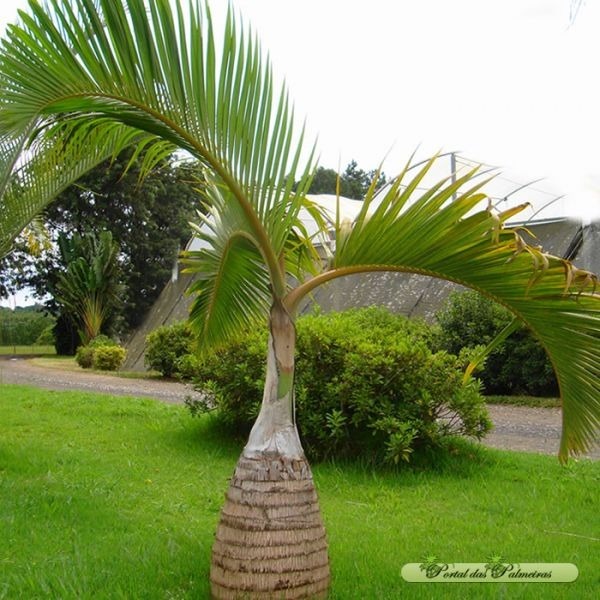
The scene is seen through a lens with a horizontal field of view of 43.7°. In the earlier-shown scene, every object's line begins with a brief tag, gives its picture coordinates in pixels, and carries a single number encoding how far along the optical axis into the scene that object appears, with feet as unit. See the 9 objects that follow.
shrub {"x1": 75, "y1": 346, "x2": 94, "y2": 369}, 62.44
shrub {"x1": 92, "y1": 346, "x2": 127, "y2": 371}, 60.03
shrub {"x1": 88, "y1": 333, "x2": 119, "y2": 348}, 64.28
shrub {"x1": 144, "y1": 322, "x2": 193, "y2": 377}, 45.50
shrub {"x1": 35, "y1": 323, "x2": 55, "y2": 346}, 103.24
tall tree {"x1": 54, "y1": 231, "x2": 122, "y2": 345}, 71.36
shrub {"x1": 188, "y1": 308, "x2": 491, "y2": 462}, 18.63
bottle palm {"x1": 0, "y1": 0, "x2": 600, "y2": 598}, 8.26
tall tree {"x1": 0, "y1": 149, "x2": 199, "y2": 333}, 85.43
